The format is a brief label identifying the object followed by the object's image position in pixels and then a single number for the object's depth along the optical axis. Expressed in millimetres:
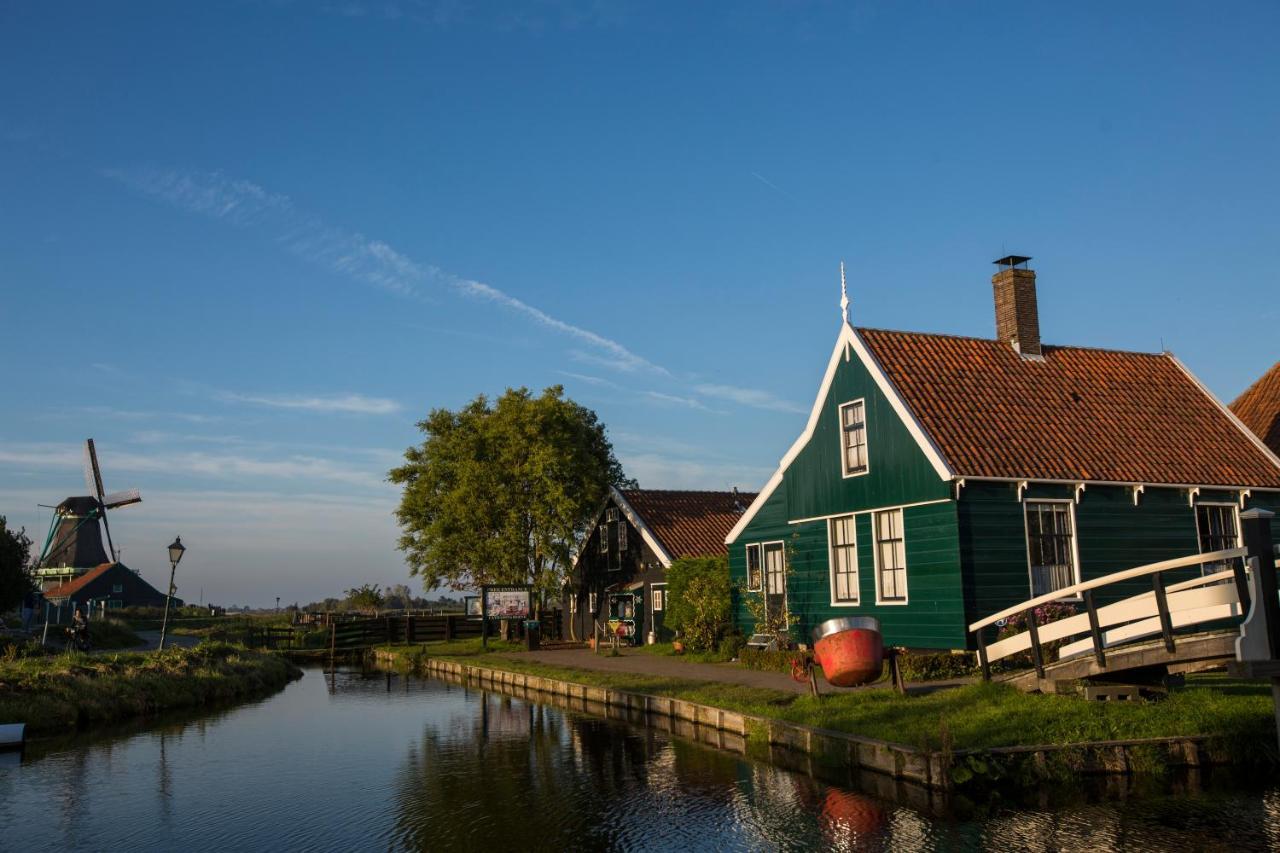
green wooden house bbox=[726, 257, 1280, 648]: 20109
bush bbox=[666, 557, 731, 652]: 28469
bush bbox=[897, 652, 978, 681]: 18969
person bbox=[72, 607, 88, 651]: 33616
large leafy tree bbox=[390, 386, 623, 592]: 40812
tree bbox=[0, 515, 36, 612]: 40688
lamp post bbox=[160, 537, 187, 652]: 26328
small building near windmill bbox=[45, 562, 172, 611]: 78688
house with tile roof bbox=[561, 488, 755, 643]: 36406
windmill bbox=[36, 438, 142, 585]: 79688
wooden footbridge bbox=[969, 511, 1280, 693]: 10773
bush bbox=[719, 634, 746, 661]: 27141
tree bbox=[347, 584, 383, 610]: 68312
